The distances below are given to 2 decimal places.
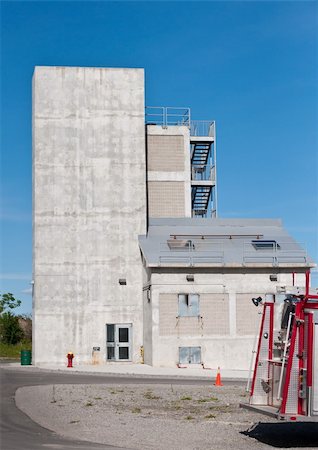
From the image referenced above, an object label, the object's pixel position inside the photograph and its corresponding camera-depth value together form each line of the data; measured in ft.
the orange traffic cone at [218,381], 94.17
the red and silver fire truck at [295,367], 46.78
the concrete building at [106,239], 138.92
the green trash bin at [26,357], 146.72
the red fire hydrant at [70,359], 139.23
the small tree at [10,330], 222.07
